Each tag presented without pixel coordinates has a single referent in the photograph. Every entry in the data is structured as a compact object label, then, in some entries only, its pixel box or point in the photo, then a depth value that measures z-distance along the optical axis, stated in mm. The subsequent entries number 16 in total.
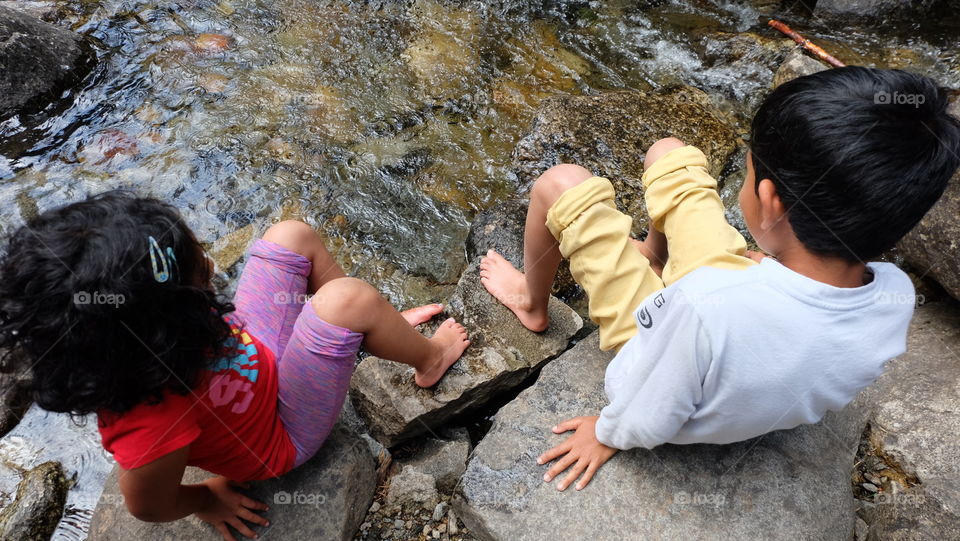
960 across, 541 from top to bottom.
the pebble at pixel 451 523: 2164
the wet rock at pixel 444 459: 2330
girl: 1352
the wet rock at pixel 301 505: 2035
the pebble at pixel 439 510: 2217
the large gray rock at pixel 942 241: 2590
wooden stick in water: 4316
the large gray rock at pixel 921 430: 2012
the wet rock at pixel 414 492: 2248
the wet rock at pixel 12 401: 2605
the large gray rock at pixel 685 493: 1886
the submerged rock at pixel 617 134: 3467
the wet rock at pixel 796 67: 3984
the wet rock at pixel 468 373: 2398
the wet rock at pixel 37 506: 2264
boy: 1314
